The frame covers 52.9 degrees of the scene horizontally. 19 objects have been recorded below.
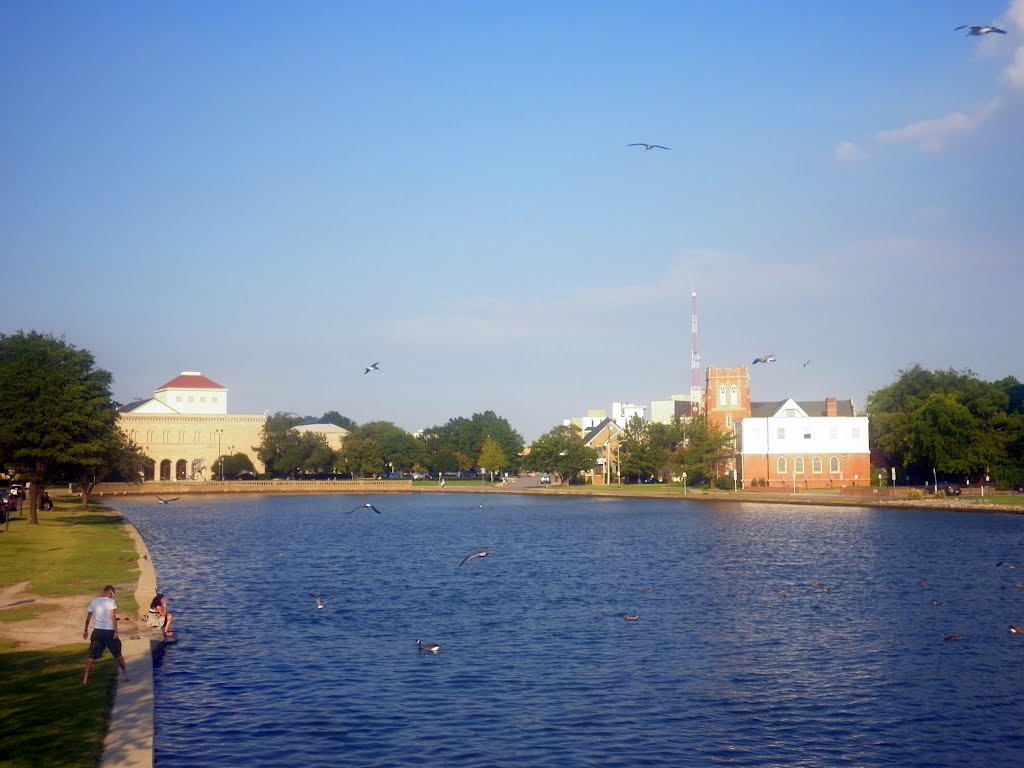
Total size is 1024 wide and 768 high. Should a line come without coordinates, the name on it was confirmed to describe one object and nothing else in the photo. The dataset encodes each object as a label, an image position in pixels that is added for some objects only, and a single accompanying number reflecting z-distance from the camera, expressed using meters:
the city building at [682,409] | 188.23
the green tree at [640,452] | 138.50
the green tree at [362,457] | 164.25
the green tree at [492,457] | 169.25
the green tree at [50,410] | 61.22
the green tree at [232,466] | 166.25
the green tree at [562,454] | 150.25
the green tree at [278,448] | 169.62
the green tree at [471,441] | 186.50
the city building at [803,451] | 123.25
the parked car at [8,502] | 57.78
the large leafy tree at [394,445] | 174.75
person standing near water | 20.50
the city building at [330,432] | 185.88
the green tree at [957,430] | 104.38
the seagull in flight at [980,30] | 24.59
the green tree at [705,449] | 129.75
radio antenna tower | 140.50
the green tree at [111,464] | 65.75
